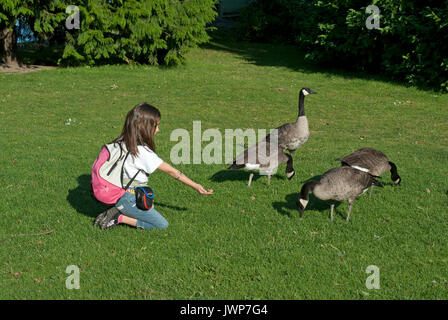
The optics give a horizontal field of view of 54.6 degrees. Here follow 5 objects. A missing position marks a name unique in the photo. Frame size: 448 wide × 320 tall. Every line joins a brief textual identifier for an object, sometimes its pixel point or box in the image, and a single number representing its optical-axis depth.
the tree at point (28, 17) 21.83
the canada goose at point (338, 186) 7.50
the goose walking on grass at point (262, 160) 9.34
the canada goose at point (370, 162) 8.48
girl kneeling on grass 6.80
